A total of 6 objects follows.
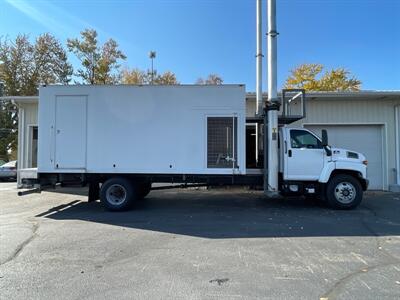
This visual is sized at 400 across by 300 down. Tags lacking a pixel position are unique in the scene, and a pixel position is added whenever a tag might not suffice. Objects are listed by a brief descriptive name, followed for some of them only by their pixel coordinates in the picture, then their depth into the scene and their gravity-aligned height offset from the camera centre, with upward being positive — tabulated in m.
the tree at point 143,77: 35.66 +8.53
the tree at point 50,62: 34.12 +9.47
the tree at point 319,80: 33.41 +7.61
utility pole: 34.50 +10.14
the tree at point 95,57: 33.62 +9.81
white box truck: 10.06 +0.44
